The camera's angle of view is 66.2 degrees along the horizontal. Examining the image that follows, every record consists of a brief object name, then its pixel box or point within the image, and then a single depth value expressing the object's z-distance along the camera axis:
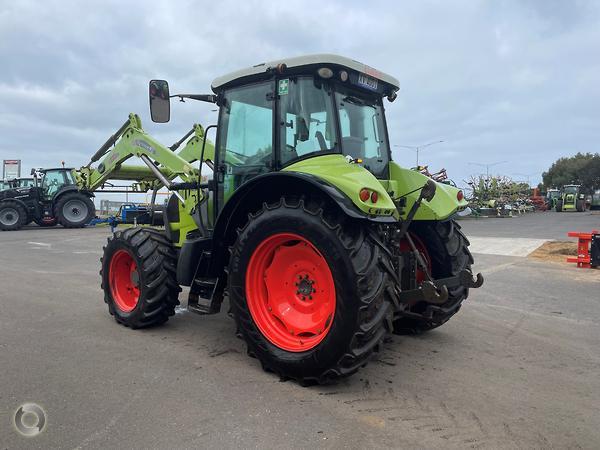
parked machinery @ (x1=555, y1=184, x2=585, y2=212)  44.25
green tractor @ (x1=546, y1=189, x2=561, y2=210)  49.16
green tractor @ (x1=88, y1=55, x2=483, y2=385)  3.31
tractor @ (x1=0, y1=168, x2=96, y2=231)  19.36
